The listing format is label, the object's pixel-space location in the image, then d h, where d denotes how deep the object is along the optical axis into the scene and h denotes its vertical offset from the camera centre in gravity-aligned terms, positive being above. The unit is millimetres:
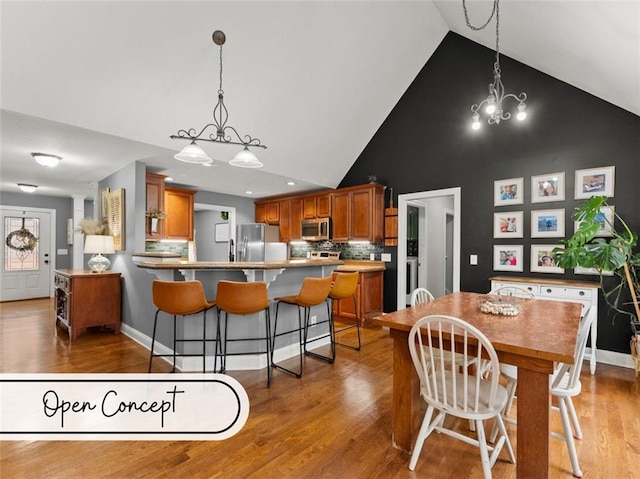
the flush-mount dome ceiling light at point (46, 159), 3780 +932
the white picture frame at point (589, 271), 3379 -331
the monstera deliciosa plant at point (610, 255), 2945 -134
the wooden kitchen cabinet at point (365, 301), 4879 -1004
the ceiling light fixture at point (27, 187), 5705 +883
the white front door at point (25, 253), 6633 -392
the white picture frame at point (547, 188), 3674 +635
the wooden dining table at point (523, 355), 1449 -558
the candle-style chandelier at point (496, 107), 2312 +1030
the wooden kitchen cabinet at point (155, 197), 4578 +585
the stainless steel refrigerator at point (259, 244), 6168 -123
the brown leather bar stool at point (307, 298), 3037 -600
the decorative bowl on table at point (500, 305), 2100 -470
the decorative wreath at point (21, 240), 6699 -106
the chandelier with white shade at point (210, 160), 2600 +695
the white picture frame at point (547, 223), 3666 +208
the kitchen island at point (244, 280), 3000 -467
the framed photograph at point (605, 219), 3342 +238
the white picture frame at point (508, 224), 3949 +205
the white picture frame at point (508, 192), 3947 +620
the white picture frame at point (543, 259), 3697 -224
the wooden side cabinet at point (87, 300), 4020 -861
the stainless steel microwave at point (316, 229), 5738 +171
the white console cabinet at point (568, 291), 3178 -533
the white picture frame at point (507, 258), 3943 -221
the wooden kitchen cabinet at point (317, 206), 5814 +617
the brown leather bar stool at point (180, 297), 2666 -522
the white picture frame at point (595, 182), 3400 +656
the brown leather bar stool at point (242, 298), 2688 -521
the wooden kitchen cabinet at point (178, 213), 5379 +427
